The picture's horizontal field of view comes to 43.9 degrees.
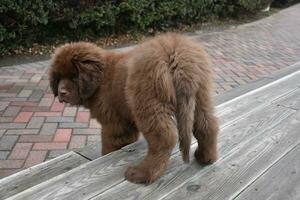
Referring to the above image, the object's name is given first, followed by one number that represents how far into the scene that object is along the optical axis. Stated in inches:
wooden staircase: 82.6
